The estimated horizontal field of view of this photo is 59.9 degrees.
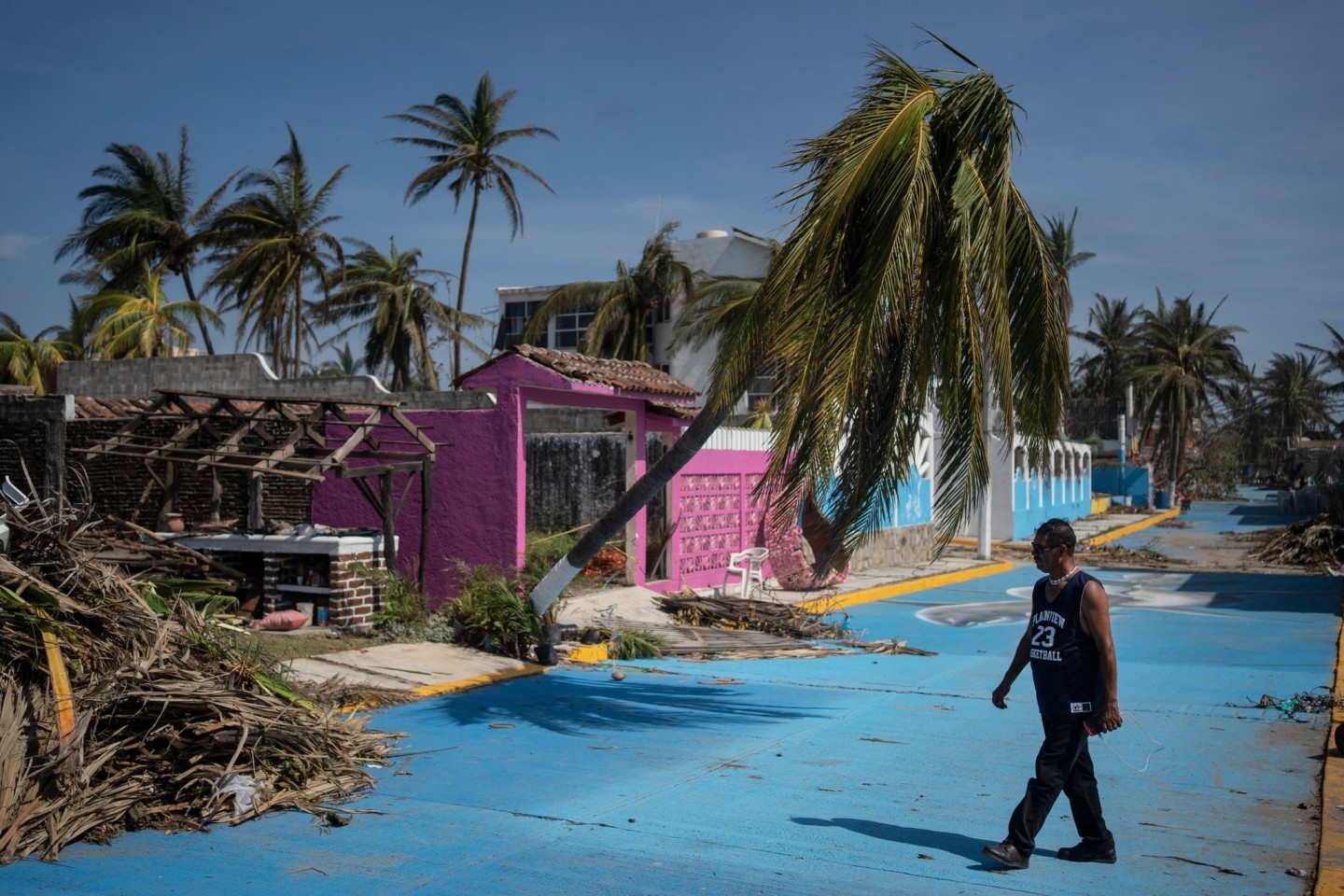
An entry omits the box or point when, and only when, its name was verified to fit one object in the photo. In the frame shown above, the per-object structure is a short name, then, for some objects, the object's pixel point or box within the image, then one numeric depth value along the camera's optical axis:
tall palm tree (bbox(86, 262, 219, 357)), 28.33
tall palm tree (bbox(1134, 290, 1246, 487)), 58.16
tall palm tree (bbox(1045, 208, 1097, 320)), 56.97
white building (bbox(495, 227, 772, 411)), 41.34
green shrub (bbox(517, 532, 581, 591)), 13.19
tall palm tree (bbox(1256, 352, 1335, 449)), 82.81
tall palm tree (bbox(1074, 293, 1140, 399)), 62.88
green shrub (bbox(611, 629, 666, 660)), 12.84
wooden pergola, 12.12
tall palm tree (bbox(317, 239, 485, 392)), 36.06
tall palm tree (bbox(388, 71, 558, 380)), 34.62
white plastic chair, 18.08
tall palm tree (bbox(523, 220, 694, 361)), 39.53
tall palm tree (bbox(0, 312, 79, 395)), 28.56
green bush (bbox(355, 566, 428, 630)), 12.53
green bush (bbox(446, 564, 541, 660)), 12.09
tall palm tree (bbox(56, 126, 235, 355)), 34.47
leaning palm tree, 8.37
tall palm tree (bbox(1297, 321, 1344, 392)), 58.62
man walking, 5.81
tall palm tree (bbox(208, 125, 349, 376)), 32.16
